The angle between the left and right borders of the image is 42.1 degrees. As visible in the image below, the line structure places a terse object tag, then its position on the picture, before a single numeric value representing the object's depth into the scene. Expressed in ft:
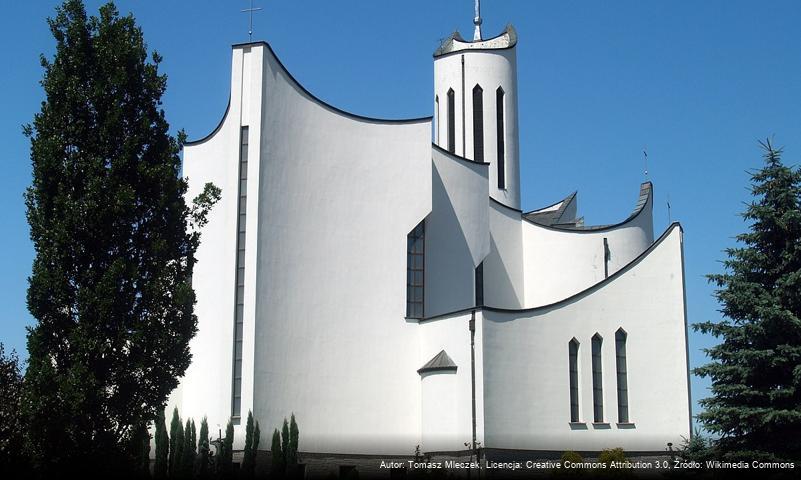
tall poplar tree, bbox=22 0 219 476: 66.54
